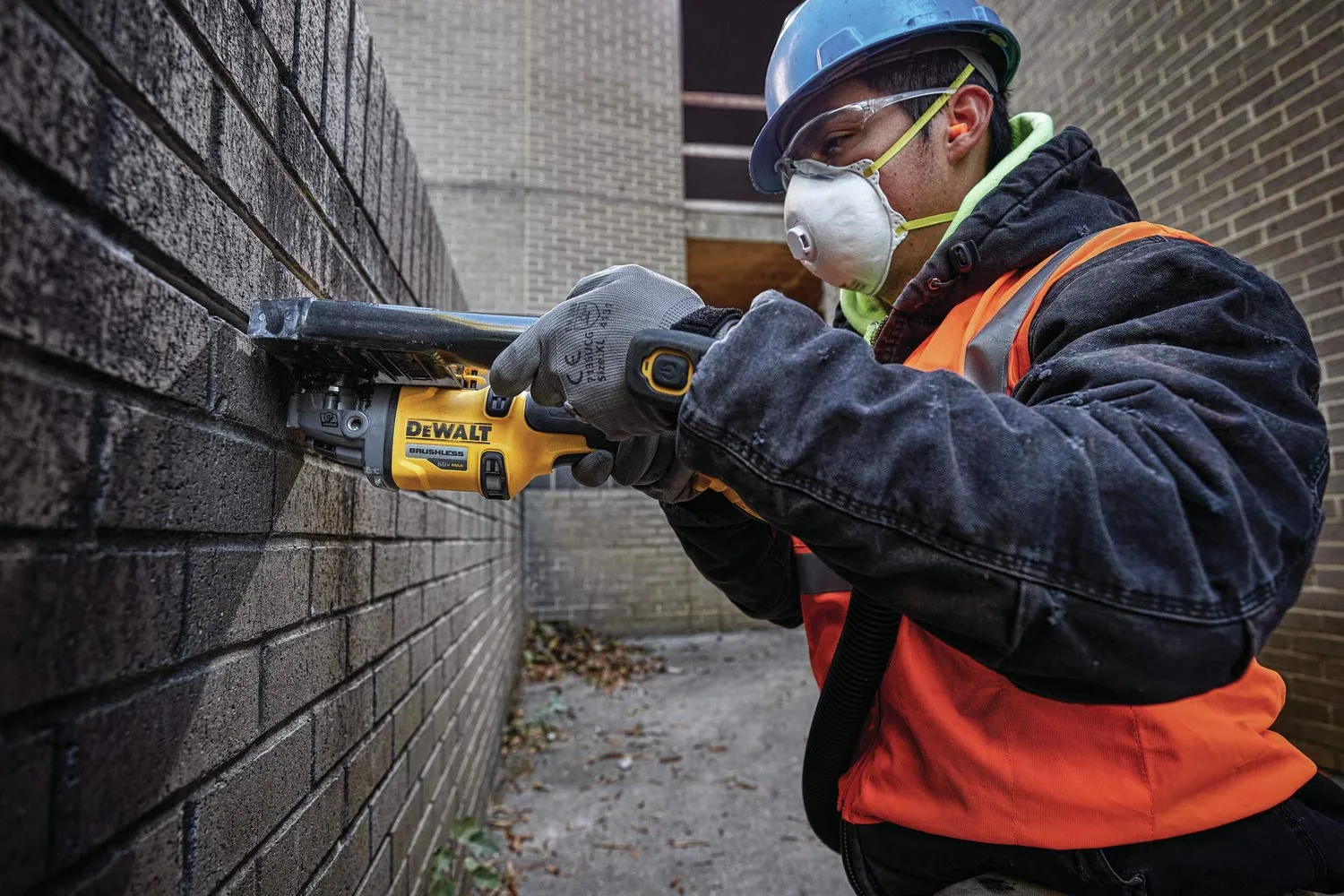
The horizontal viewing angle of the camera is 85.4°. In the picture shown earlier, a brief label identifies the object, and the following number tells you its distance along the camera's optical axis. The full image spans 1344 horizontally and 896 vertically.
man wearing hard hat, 0.78
